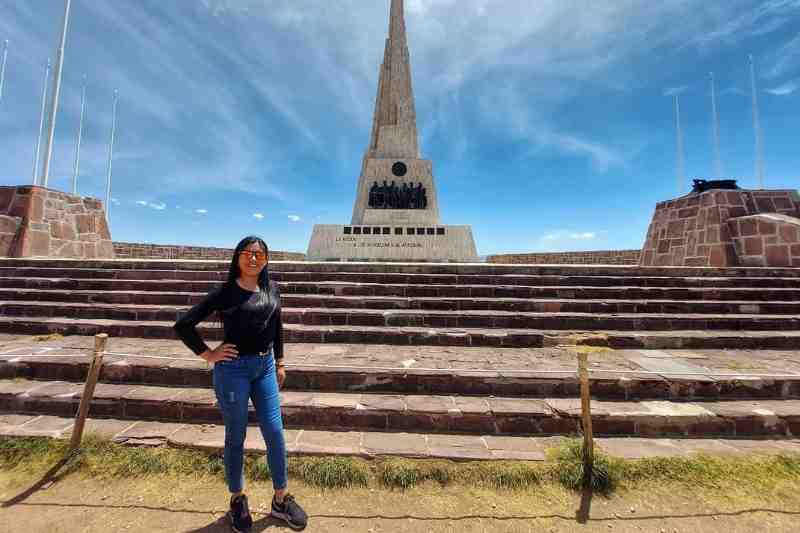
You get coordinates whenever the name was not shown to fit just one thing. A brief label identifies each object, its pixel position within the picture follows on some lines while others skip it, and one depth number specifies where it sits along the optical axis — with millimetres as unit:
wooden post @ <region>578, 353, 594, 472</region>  2564
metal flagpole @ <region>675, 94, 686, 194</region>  17173
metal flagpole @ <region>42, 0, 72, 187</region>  10602
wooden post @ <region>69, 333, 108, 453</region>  2771
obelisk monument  14148
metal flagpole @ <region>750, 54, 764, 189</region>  13516
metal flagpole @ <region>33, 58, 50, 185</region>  13805
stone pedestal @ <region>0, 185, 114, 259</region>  8977
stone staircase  3270
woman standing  1993
